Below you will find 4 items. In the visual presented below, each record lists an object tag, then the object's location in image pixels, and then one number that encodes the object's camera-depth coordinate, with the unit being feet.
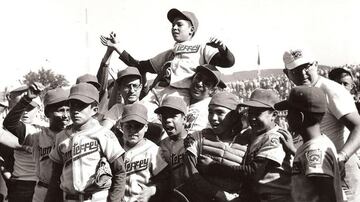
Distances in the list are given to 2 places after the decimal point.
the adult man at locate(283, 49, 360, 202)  14.60
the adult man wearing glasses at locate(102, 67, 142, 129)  19.45
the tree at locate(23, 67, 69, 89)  167.02
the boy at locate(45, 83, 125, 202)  14.87
